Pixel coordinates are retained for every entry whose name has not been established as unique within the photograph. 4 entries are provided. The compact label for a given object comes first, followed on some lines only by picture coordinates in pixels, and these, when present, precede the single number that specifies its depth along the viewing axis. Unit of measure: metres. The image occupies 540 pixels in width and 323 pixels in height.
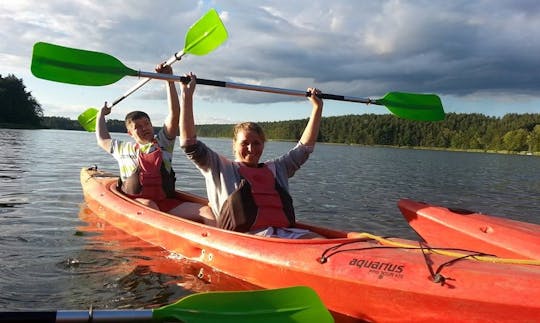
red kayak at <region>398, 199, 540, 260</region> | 4.75
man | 6.18
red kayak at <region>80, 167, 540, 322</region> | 3.00
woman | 4.48
